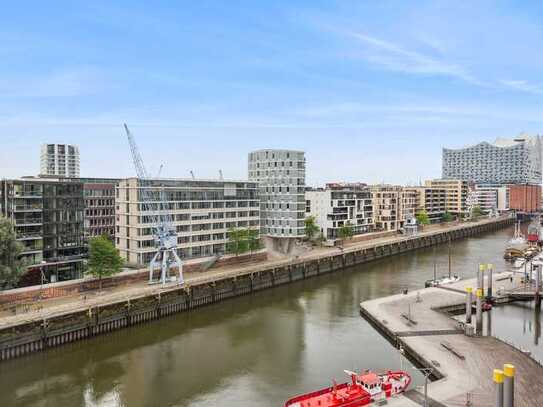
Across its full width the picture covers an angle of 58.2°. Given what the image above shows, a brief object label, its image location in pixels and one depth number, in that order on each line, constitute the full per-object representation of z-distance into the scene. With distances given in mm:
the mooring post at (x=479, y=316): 39406
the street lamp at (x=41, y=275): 48344
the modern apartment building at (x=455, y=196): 168088
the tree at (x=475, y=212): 176500
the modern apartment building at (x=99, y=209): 67750
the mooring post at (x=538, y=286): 51875
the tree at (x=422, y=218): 135125
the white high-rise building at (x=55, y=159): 193500
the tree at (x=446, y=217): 154750
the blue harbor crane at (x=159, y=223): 58281
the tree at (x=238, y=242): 71375
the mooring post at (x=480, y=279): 49419
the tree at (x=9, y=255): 43844
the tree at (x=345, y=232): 99000
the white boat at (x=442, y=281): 60031
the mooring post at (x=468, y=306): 41031
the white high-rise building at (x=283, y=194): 82000
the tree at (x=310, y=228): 95125
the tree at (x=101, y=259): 52156
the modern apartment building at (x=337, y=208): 104375
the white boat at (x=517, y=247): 88000
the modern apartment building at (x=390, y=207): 123312
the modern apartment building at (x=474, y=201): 186250
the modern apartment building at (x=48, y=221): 53031
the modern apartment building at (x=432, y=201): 150600
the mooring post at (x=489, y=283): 52062
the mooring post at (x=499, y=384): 20359
